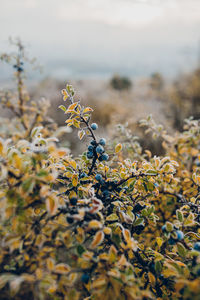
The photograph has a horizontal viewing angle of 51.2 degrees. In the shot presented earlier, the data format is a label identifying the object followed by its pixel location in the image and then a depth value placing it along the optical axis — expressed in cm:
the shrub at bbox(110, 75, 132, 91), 1411
